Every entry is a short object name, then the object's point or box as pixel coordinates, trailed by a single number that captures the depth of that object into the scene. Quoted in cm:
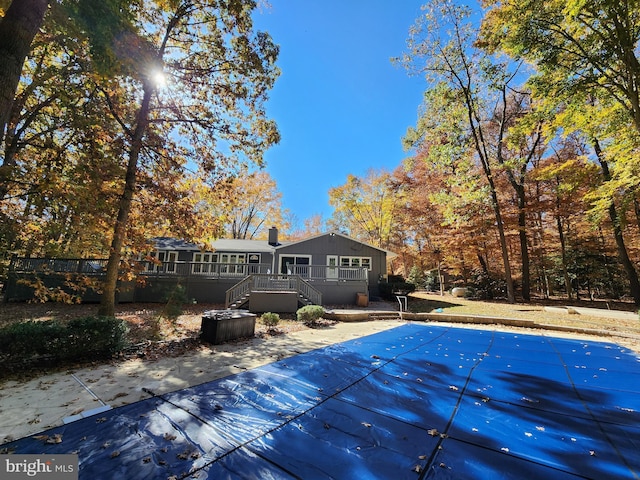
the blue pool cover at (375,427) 241
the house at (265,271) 1258
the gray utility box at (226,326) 716
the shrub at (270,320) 945
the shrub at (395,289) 1719
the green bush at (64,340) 458
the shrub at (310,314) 1030
